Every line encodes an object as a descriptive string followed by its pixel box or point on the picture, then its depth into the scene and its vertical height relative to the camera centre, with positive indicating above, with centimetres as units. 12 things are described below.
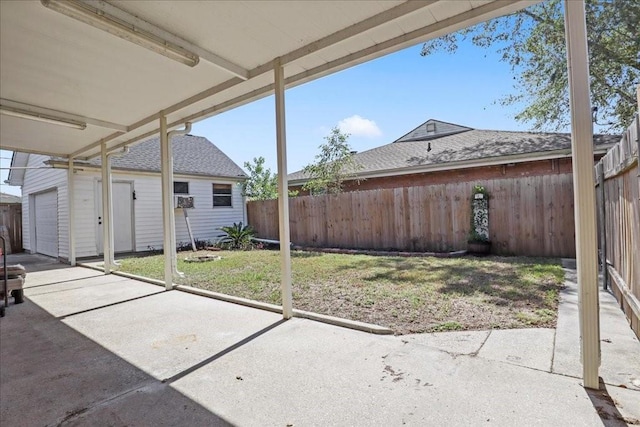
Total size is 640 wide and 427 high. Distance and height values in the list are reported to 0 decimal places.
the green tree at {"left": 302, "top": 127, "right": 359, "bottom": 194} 1091 +180
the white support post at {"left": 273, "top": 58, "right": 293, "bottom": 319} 387 +40
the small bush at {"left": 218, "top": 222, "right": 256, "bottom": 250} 1139 -63
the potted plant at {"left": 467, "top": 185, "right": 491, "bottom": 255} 745 -21
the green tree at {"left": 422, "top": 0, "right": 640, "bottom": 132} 808 +412
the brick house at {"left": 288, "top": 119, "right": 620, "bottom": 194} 911 +170
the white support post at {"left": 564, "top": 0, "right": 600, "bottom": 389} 215 +9
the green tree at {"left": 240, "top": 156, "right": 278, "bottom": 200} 1961 +238
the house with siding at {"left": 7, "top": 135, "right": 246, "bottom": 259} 980 +87
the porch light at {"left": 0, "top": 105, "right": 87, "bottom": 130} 515 +184
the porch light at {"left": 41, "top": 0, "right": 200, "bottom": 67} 272 +179
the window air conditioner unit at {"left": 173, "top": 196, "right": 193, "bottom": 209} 1144 +69
